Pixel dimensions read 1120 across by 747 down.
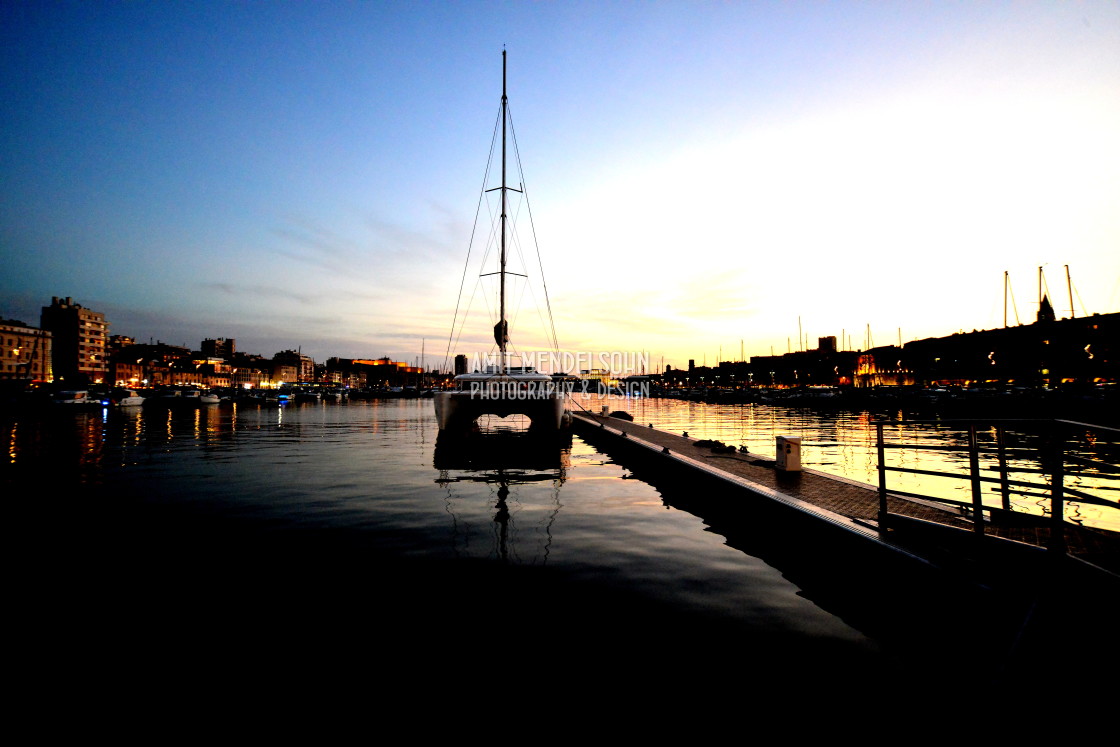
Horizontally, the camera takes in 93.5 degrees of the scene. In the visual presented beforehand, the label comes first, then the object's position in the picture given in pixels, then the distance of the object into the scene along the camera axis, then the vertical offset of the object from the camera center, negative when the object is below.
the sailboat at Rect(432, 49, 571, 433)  21.75 -0.37
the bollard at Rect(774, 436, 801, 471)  11.59 -1.54
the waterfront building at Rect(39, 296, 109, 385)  130.38 +13.22
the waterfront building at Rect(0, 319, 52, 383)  104.88 +8.89
